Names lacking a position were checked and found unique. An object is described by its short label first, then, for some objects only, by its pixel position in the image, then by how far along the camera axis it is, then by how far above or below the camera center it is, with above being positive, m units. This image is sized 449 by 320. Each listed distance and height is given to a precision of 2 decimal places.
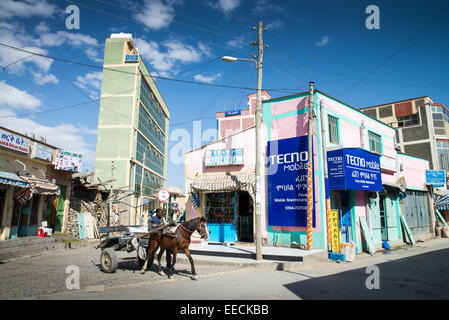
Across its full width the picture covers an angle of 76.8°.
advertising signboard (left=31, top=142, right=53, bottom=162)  16.99 +3.39
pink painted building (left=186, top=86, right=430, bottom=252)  13.44 +1.54
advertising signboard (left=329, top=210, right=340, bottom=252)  12.41 -0.99
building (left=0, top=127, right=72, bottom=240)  15.29 +1.26
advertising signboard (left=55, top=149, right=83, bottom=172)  19.12 +3.22
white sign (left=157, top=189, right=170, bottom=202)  14.87 +0.75
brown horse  8.91 -0.96
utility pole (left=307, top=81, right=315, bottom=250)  12.50 +1.80
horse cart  9.31 -1.25
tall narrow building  37.97 +12.21
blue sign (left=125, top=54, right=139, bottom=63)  40.56 +21.36
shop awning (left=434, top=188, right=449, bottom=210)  23.89 +1.05
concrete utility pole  11.17 +2.43
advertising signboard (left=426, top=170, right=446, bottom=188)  22.14 +2.63
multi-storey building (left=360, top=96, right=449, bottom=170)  32.16 +9.72
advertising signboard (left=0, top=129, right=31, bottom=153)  14.66 +3.51
